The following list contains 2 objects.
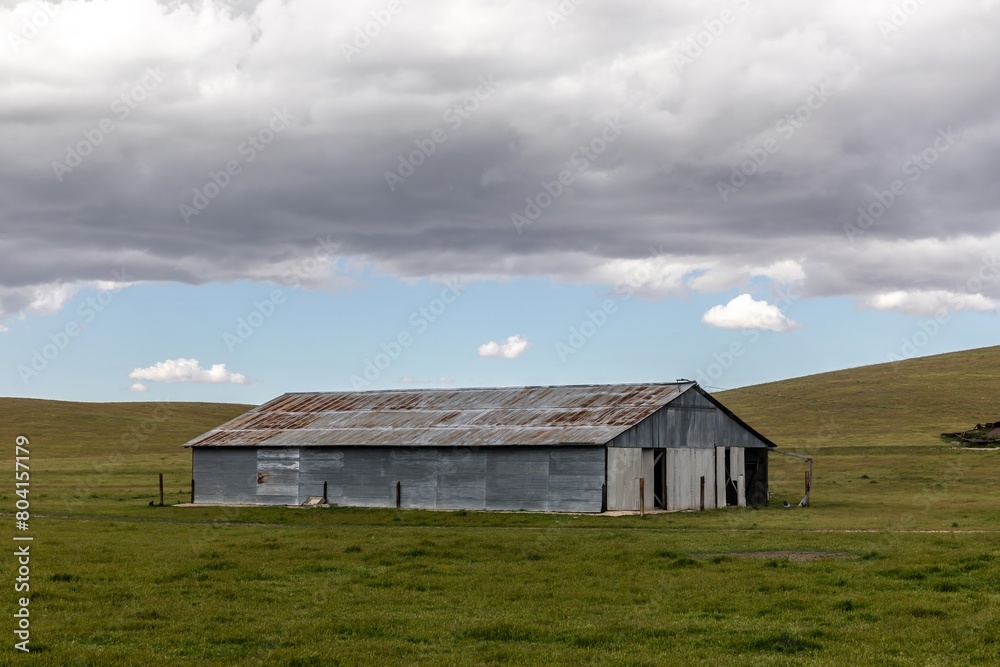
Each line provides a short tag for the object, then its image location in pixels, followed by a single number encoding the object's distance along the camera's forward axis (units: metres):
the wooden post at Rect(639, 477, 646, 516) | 50.78
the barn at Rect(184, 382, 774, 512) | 53.62
